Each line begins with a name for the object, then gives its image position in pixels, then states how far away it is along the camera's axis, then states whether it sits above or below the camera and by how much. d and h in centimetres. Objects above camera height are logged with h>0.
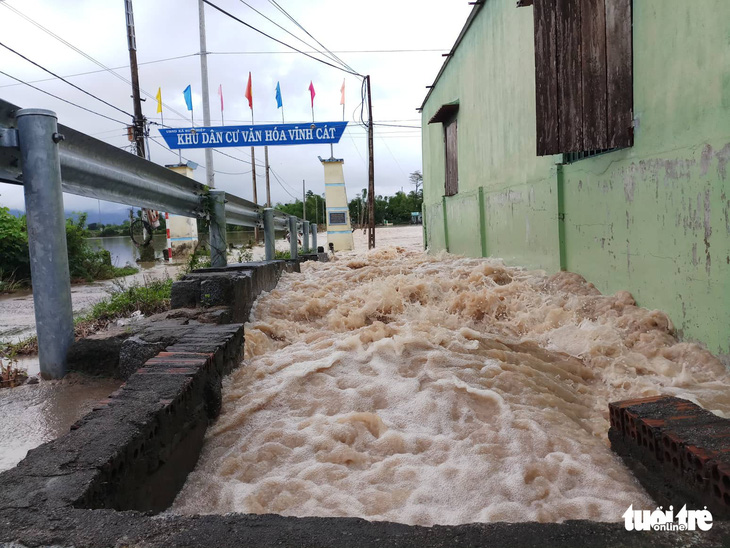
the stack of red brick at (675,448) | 154 -77
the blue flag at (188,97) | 1923 +547
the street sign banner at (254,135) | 1412 +294
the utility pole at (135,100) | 1806 +513
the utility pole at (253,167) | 3703 +533
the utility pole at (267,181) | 4109 +473
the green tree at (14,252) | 886 -2
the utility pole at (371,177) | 2136 +245
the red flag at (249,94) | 1938 +554
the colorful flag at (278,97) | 1977 +544
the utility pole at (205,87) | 1694 +522
